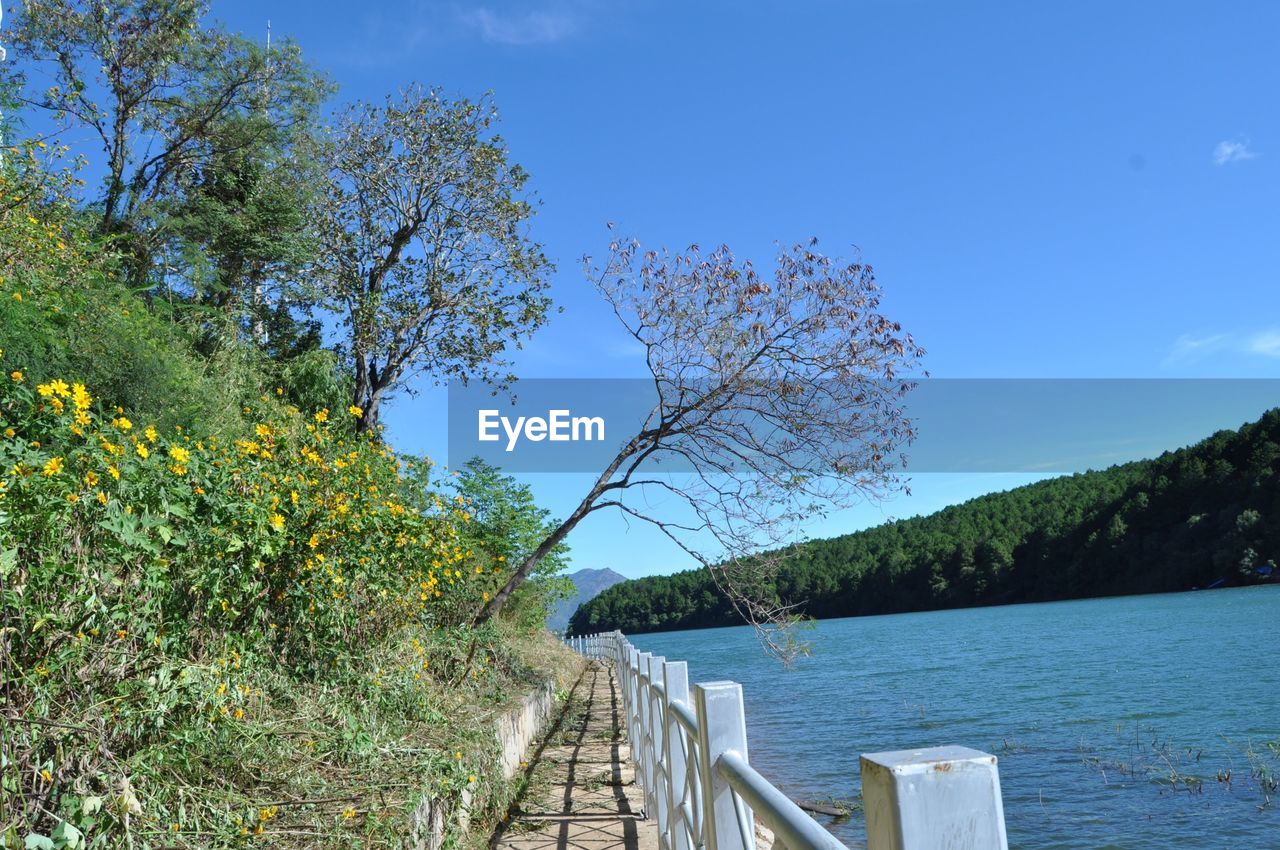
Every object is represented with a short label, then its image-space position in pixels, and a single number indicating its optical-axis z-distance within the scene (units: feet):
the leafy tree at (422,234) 52.80
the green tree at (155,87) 54.70
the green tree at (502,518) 42.86
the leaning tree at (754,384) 35.78
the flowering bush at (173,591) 10.65
